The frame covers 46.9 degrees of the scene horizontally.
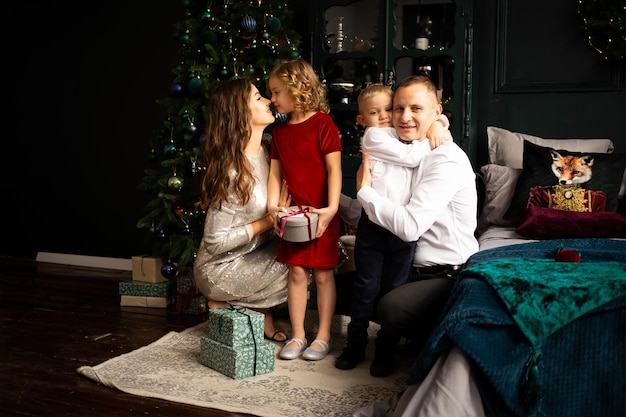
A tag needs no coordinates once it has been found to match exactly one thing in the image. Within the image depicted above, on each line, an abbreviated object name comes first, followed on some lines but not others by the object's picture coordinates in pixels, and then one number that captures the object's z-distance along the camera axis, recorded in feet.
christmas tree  13.21
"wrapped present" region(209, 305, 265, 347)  9.45
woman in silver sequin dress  10.85
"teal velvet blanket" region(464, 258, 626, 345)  6.86
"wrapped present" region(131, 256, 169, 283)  13.73
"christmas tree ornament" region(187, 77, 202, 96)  13.01
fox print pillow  11.28
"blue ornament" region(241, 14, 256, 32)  13.24
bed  6.78
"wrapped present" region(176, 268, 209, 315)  13.23
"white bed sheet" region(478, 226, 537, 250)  10.46
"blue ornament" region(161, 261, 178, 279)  13.39
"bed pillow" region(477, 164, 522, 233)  12.23
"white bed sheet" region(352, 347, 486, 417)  6.79
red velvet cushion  10.61
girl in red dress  10.24
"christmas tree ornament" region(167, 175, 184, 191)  13.06
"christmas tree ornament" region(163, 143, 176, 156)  13.22
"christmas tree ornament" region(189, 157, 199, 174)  13.26
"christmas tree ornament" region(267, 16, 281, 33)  13.56
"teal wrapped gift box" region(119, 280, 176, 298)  13.67
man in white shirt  8.63
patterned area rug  8.53
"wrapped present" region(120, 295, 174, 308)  13.71
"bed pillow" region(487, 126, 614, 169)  12.80
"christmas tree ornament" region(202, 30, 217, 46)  13.20
